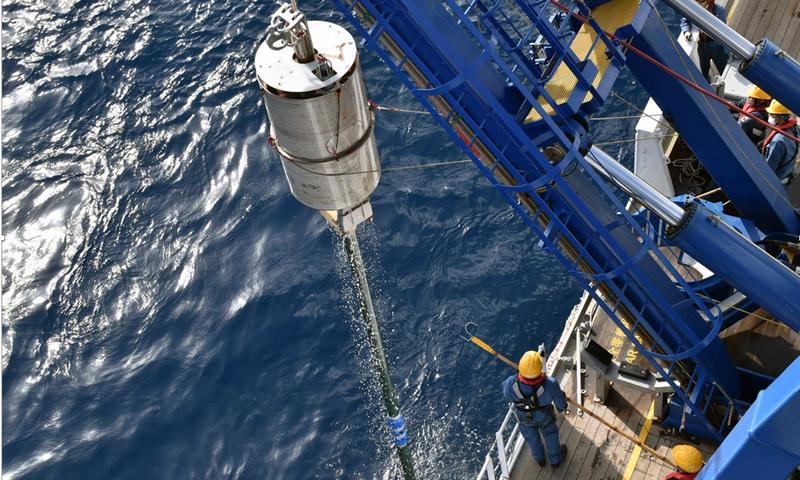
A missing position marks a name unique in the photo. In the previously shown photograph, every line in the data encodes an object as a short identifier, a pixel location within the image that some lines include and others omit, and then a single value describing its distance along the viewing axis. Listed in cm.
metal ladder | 1134
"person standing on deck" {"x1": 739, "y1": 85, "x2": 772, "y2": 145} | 1762
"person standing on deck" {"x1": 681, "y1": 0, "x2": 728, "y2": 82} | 2085
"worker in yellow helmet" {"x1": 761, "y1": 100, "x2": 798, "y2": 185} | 1673
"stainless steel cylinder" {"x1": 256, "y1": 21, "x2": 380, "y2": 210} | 902
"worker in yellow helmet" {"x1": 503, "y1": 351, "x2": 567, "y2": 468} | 1427
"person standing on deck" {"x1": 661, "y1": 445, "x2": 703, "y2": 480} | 1320
